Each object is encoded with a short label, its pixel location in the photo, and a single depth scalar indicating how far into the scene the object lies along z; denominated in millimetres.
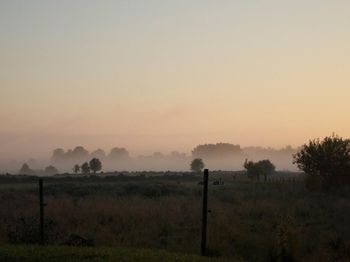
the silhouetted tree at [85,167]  154500
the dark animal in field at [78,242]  16141
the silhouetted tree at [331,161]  47375
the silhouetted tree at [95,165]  155875
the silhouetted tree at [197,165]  171250
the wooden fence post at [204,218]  14555
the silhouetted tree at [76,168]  176625
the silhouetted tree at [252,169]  79938
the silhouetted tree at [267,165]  102662
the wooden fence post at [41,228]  16312
